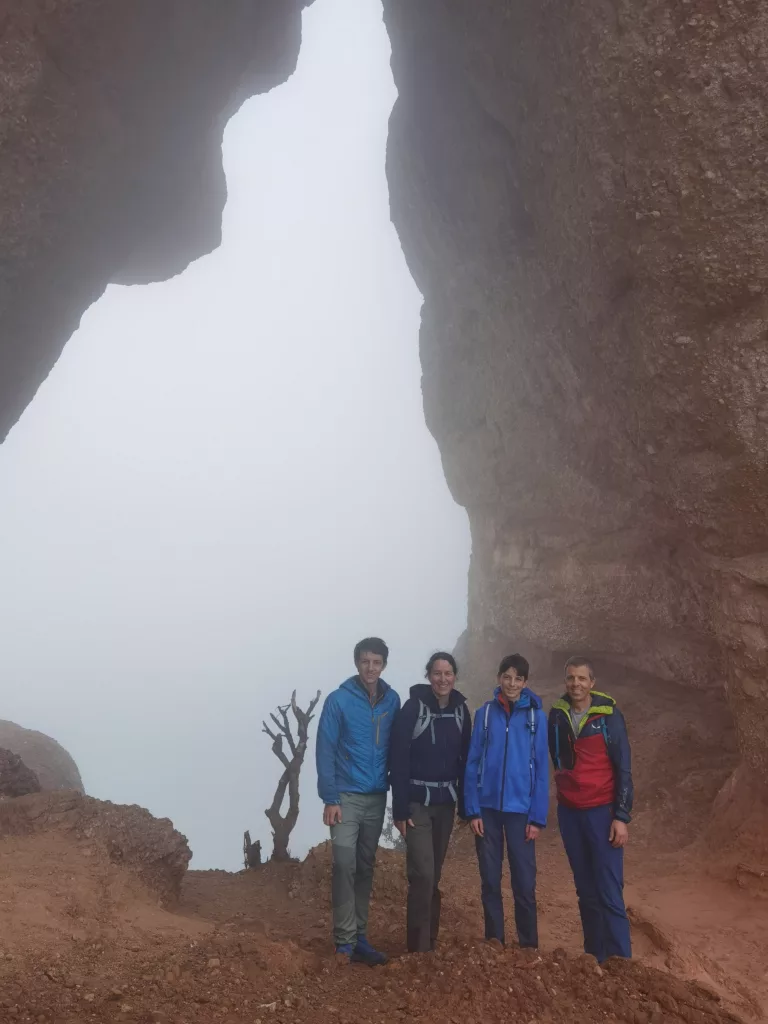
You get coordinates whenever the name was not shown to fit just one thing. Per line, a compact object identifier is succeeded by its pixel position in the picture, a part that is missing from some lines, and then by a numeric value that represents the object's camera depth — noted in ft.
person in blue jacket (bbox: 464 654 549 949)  19.61
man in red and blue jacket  19.16
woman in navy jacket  20.06
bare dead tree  41.04
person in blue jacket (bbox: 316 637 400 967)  20.26
